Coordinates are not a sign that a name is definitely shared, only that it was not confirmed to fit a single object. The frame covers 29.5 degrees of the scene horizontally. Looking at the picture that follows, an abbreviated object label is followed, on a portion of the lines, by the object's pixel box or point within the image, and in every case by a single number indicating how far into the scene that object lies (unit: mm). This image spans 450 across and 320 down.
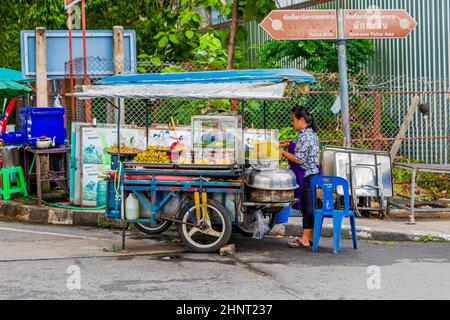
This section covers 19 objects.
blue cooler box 13328
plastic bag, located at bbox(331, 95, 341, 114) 13102
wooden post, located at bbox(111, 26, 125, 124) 14203
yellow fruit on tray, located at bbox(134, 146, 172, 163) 10109
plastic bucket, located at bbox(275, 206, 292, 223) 10367
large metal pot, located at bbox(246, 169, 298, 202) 9594
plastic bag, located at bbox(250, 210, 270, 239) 10000
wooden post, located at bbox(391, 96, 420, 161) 13312
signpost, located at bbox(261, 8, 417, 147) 12070
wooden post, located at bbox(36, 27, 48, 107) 14430
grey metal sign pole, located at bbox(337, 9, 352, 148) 12648
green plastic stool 13820
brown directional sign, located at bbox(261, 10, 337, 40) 12047
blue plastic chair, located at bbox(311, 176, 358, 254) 9961
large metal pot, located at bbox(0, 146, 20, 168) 13938
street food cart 9664
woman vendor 10209
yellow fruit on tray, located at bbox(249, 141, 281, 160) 10078
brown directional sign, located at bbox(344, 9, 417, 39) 12250
